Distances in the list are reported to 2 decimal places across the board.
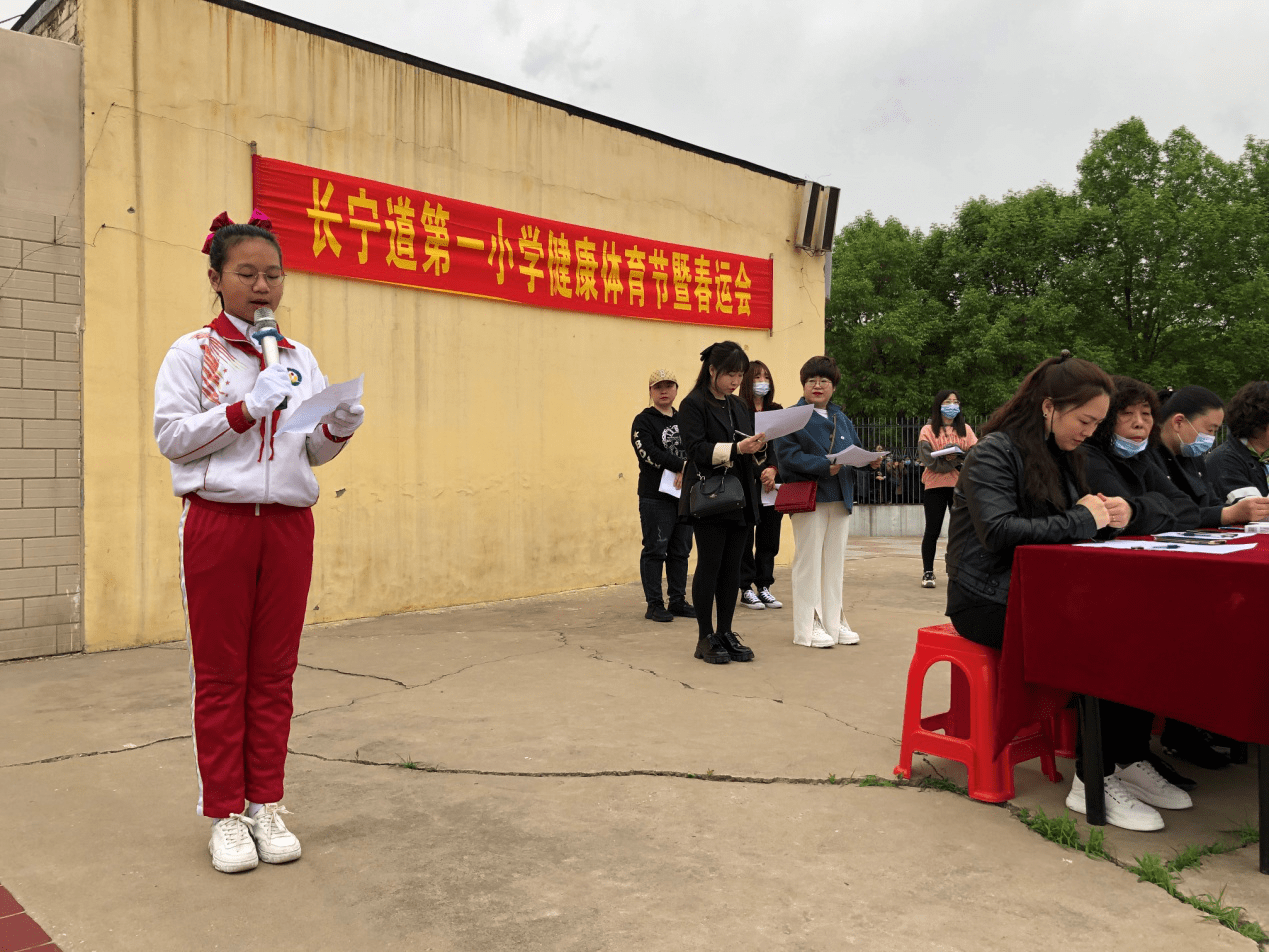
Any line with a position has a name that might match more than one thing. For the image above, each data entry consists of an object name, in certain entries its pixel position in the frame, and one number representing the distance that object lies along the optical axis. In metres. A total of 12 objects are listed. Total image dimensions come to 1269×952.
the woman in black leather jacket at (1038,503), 3.25
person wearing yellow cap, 6.99
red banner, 6.70
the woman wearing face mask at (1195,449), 4.46
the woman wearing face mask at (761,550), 7.21
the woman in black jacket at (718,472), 5.43
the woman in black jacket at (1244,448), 4.95
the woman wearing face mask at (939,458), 8.44
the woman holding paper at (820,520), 6.00
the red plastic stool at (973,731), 3.38
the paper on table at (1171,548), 3.01
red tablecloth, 2.69
